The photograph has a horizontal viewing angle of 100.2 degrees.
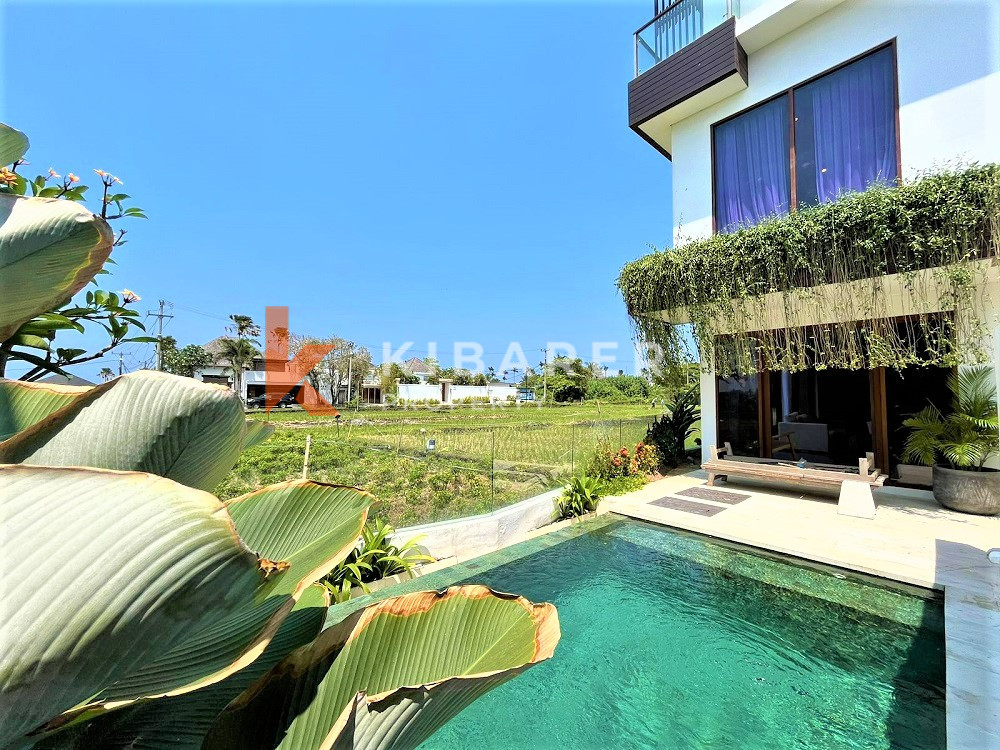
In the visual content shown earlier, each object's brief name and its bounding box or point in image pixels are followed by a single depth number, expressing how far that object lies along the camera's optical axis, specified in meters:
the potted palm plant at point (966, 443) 5.31
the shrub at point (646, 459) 8.20
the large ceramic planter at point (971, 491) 5.27
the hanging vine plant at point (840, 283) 4.56
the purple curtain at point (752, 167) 6.76
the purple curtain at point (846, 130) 5.87
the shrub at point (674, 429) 9.15
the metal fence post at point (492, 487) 5.50
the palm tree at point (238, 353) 41.12
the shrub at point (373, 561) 3.73
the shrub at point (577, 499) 6.14
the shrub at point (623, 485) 7.09
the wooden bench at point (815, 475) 5.43
